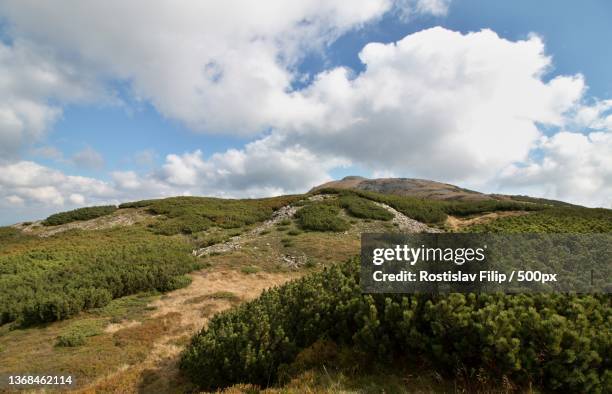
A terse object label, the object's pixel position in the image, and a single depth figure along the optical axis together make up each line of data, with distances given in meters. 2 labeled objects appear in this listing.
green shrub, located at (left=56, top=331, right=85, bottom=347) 11.24
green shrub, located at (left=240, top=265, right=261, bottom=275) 19.00
